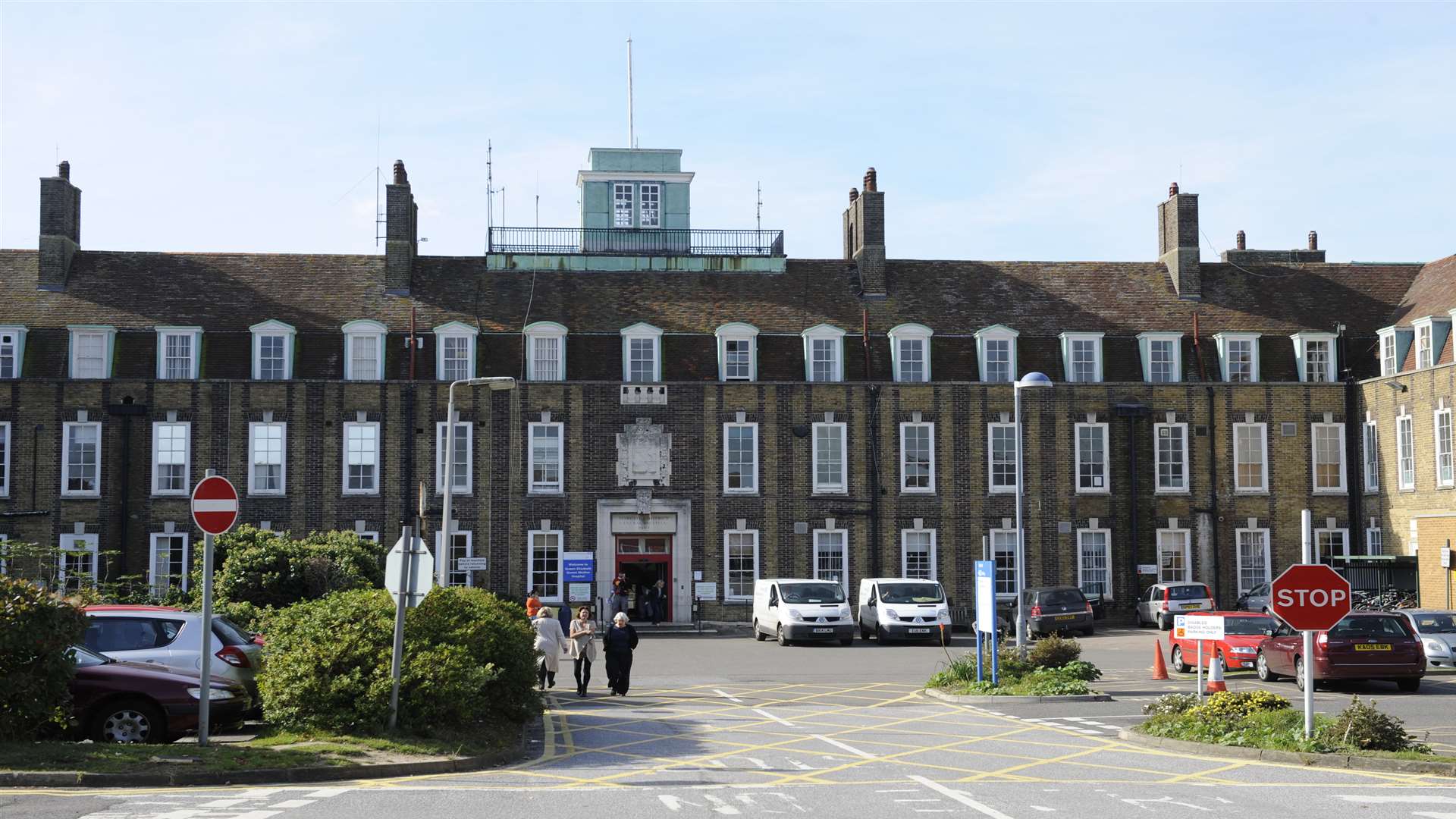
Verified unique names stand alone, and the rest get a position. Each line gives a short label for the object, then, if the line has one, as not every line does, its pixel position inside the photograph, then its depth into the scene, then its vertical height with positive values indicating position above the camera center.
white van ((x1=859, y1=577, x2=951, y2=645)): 39.09 -1.77
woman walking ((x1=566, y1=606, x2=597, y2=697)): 25.62 -1.73
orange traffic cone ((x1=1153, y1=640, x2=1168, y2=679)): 28.73 -2.35
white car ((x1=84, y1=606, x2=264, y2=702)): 18.00 -1.14
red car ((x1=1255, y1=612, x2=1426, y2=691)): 25.50 -1.90
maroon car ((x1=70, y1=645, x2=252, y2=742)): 16.97 -1.73
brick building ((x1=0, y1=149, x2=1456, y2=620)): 44.50 +3.56
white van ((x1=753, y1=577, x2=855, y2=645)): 38.62 -1.80
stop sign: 16.45 -0.64
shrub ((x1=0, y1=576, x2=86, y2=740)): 15.73 -1.15
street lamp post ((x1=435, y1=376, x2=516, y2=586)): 29.62 +1.13
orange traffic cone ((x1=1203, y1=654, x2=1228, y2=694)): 21.70 -1.95
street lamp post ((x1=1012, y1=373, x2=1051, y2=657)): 25.22 -0.09
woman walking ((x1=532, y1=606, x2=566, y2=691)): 25.66 -1.68
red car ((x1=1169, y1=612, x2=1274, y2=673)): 28.91 -1.97
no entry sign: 15.95 +0.37
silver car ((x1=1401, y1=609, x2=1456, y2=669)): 30.14 -1.90
